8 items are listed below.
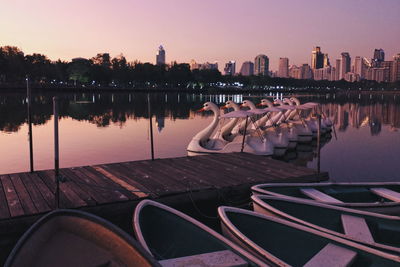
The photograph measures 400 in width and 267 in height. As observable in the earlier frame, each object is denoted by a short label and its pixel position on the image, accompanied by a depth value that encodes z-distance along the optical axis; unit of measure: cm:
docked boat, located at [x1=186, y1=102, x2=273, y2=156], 1728
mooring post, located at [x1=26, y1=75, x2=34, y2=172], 1185
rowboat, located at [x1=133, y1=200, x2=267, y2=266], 552
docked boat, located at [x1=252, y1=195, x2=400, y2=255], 722
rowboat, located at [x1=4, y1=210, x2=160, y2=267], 450
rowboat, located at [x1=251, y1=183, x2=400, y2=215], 918
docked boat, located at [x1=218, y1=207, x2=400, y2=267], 561
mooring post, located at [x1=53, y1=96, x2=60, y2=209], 809
